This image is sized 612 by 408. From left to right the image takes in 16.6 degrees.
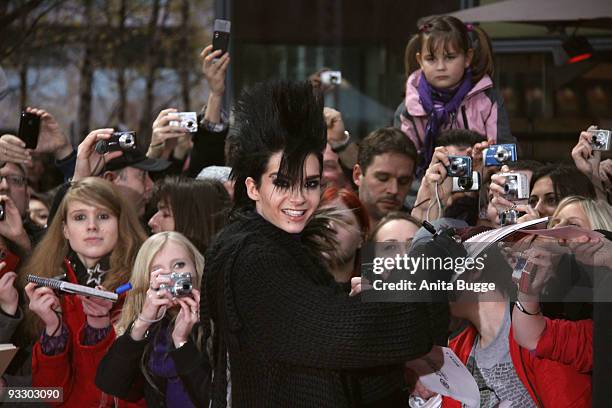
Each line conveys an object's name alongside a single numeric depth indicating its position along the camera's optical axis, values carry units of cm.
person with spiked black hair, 524
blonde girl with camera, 710
